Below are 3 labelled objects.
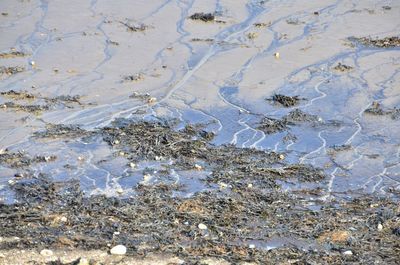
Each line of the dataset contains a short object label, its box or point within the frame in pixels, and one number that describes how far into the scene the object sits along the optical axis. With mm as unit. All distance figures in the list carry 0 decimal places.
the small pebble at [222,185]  13734
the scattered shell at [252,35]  23859
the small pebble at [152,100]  18375
